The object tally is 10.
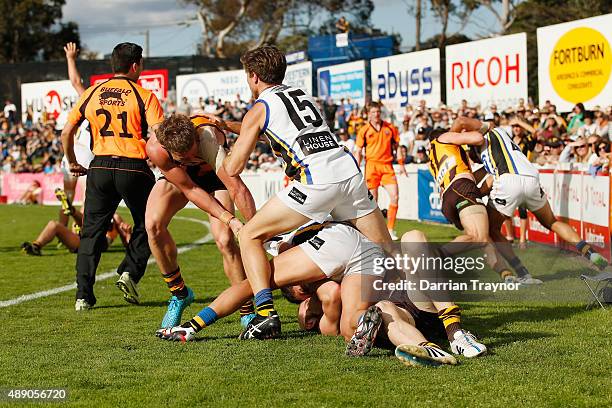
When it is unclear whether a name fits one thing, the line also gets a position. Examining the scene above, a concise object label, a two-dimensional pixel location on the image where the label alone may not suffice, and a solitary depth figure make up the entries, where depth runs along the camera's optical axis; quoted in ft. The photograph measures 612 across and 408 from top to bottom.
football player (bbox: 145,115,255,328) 22.93
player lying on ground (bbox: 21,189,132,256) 45.77
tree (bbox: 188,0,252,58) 208.13
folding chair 25.38
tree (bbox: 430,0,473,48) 168.92
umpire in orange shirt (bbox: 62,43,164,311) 28.81
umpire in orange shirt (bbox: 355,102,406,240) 56.44
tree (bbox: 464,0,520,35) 144.66
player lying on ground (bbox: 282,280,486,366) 18.74
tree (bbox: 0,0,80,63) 229.66
